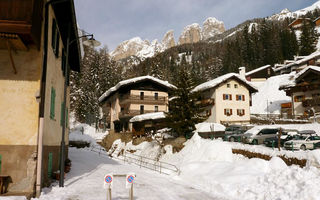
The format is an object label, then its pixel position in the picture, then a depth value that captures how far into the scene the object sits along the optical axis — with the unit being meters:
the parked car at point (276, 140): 25.47
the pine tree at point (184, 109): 30.80
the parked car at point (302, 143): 23.59
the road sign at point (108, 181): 9.84
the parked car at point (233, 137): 29.86
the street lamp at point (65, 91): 13.27
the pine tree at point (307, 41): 93.81
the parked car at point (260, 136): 27.95
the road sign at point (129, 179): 10.01
